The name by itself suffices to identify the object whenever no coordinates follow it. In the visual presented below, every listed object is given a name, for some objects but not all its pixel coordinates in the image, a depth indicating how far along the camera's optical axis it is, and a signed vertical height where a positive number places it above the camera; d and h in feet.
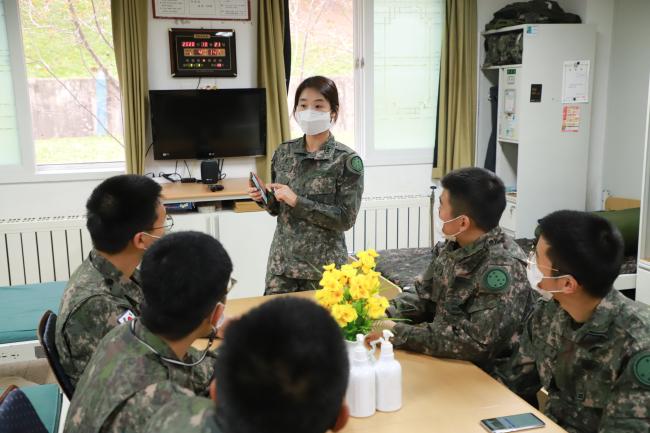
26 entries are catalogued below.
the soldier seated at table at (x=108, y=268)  5.45 -1.50
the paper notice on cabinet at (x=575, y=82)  16.20 +0.63
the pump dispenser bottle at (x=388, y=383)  5.26 -2.33
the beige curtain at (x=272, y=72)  15.60 +0.97
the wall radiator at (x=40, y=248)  14.37 -3.19
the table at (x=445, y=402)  5.04 -2.57
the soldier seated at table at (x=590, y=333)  5.05 -1.97
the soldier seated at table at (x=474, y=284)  6.24 -1.84
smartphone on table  4.92 -2.56
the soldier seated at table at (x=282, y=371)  2.83 -1.22
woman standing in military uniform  8.68 -1.24
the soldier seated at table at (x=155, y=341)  3.99 -1.59
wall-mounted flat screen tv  15.35 -0.32
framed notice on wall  15.20 +2.52
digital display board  15.35 +1.46
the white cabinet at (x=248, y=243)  14.66 -3.18
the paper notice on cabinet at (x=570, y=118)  16.44 -0.32
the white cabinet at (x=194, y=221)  14.26 -2.57
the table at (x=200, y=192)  13.93 -1.88
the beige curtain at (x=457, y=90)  16.87 +0.49
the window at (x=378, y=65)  16.80 +1.21
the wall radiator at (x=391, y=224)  16.60 -3.14
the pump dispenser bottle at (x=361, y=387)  5.17 -2.33
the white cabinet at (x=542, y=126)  15.90 -0.51
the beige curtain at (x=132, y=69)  14.64 +1.01
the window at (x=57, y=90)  14.87 +0.54
